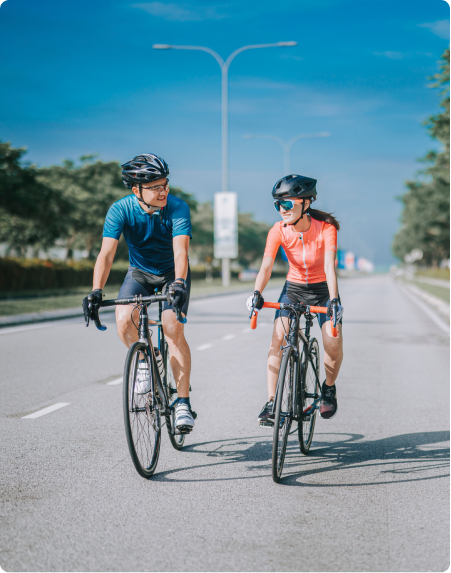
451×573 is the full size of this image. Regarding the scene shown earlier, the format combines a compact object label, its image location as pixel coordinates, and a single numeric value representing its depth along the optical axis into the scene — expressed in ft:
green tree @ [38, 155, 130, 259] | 150.90
